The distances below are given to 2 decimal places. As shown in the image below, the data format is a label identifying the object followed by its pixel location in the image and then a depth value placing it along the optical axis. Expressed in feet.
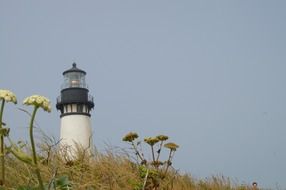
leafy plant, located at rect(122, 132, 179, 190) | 28.44
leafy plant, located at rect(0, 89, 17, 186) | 14.74
